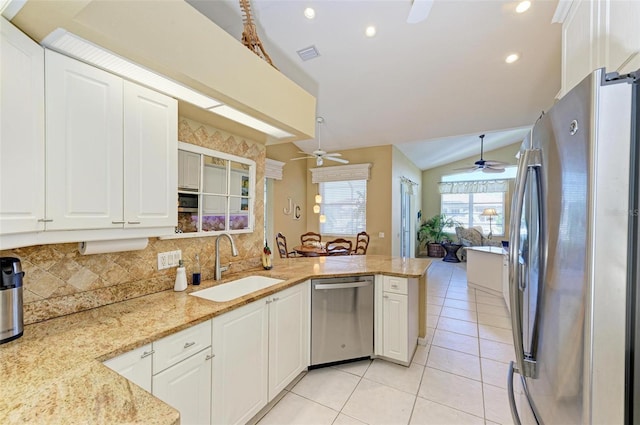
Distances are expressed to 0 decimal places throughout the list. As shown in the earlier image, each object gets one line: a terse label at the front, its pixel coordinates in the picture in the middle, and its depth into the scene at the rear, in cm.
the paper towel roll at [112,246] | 144
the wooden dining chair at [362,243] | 552
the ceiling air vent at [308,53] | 296
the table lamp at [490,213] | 807
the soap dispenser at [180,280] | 189
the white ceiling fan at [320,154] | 427
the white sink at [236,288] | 197
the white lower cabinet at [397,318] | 248
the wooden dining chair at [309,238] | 584
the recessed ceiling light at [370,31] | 265
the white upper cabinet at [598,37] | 87
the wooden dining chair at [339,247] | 506
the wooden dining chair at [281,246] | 523
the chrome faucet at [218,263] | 221
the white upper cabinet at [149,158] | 145
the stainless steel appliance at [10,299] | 109
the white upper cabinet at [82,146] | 117
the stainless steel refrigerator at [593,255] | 69
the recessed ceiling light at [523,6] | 237
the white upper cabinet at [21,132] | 99
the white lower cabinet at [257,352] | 157
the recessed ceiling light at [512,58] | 304
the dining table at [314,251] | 501
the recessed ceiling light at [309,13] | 238
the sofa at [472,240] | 845
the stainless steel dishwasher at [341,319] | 238
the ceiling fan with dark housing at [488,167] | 595
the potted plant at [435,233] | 913
